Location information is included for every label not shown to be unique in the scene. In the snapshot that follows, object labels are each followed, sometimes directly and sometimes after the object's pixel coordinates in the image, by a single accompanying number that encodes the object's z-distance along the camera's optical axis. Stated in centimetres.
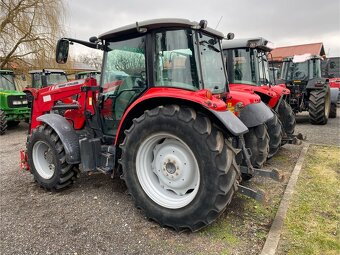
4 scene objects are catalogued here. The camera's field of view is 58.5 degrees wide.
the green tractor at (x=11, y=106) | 956
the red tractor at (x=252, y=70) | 633
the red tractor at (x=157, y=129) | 286
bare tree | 1394
